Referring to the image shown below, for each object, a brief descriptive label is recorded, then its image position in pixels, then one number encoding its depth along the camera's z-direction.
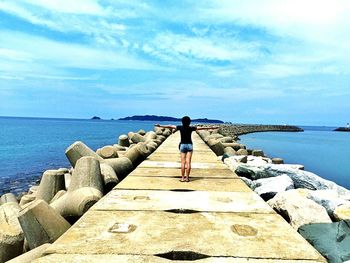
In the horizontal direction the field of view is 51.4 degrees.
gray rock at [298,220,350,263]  2.87
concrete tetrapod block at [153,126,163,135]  19.59
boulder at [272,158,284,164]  11.59
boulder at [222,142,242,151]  13.66
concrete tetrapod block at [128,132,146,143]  14.21
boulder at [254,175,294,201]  5.27
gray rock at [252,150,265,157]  13.42
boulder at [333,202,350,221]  4.03
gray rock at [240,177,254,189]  6.05
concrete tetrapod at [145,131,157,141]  14.93
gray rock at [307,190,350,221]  4.51
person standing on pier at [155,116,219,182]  5.84
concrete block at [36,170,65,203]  6.00
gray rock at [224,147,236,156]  11.65
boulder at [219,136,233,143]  15.58
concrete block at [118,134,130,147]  13.70
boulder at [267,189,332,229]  3.77
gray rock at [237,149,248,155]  12.04
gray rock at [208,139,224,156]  11.83
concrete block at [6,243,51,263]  2.89
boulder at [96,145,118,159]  7.87
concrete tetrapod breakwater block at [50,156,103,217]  4.15
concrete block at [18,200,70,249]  3.40
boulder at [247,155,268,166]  9.30
